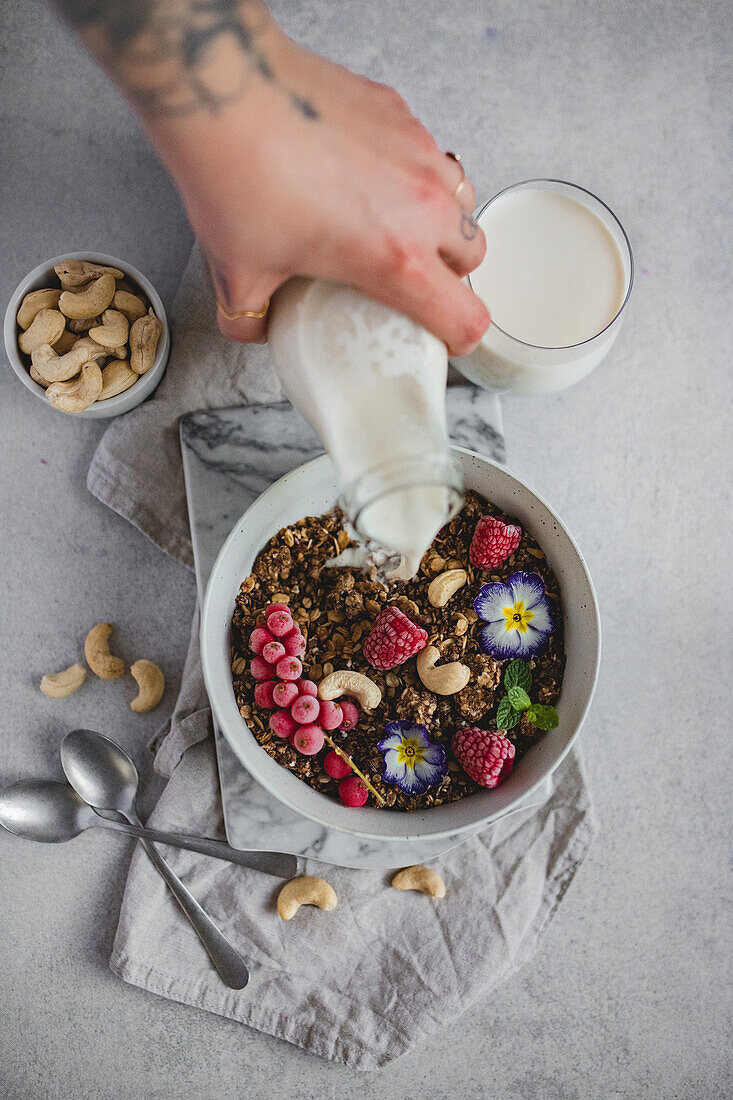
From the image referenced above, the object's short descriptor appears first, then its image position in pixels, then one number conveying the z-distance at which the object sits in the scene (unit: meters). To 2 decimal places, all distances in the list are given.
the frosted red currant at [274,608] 0.79
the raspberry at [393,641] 0.76
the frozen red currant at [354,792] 0.78
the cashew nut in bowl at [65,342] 0.84
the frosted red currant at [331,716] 0.78
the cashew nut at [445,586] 0.80
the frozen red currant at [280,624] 0.78
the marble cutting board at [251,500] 0.85
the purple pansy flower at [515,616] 0.79
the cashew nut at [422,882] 0.88
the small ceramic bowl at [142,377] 0.84
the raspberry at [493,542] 0.78
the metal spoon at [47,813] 0.90
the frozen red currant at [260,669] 0.79
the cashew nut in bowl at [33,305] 0.84
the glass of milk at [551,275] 0.80
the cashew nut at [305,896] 0.87
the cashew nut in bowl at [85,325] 0.84
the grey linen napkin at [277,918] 0.88
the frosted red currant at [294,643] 0.78
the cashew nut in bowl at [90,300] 0.83
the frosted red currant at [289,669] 0.77
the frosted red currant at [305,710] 0.77
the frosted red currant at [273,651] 0.77
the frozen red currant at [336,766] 0.79
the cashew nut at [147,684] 0.91
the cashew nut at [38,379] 0.83
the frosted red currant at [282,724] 0.78
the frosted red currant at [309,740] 0.77
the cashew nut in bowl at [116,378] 0.84
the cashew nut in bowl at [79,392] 0.82
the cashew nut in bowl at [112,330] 0.82
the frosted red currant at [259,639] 0.78
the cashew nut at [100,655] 0.91
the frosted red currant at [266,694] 0.78
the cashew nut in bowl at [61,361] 0.82
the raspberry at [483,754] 0.75
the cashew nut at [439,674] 0.77
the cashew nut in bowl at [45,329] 0.82
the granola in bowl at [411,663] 0.78
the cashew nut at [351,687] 0.79
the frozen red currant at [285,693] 0.77
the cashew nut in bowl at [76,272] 0.84
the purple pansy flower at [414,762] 0.78
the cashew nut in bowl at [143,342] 0.84
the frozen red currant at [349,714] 0.80
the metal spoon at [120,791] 0.88
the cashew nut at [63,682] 0.92
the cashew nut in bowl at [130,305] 0.84
